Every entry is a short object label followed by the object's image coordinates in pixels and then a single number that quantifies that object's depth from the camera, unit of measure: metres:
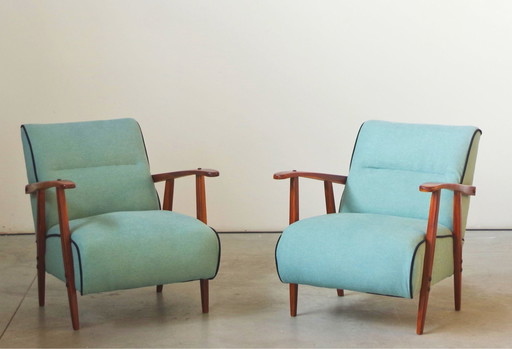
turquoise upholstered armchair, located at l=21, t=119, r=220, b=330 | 3.76
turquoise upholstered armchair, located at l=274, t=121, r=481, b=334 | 3.68
